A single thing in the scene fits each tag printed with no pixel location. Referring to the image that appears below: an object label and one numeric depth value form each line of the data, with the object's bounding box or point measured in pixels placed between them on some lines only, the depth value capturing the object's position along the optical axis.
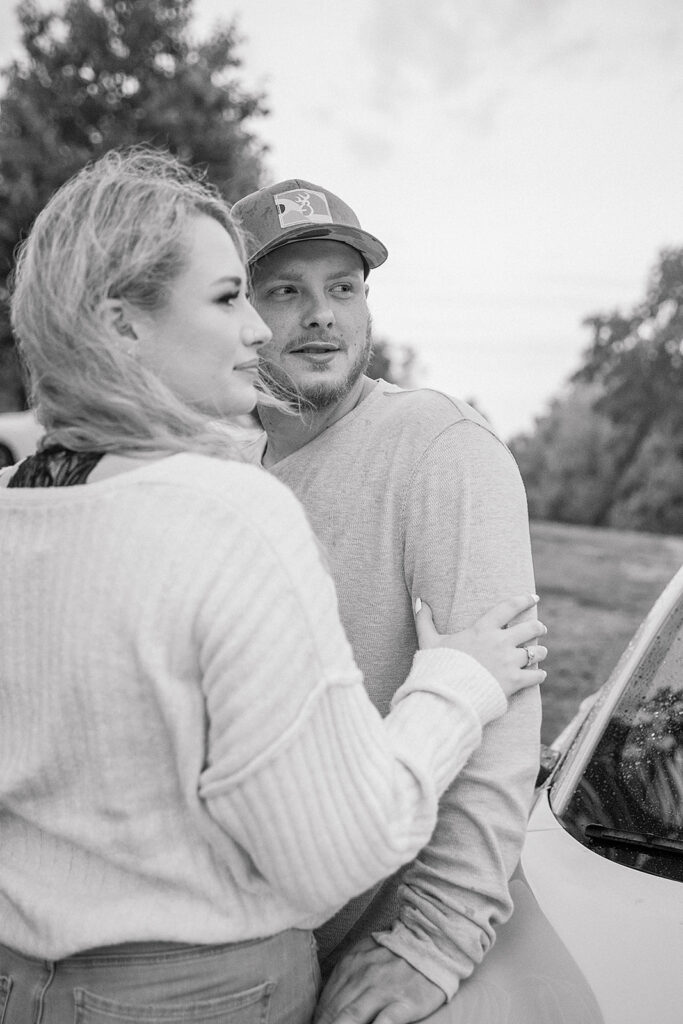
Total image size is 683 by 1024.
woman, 1.12
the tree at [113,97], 14.77
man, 1.54
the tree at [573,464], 47.81
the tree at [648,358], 40.28
